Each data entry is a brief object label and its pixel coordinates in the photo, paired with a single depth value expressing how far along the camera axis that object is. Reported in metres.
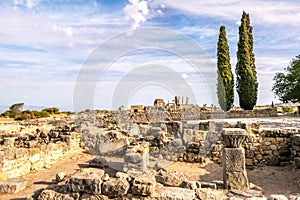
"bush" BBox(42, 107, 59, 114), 44.26
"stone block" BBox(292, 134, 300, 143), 9.17
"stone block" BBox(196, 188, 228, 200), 5.03
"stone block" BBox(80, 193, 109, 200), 4.82
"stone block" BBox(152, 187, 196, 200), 4.71
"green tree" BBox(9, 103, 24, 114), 42.72
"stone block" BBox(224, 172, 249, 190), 6.27
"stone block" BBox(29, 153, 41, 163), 8.73
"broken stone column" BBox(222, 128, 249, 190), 6.27
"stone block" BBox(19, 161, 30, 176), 8.23
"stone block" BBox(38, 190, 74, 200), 5.00
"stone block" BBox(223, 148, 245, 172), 6.29
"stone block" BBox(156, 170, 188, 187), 6.67
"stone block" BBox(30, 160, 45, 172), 8.75
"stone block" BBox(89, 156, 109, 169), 8.76
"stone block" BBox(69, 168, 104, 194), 4.86
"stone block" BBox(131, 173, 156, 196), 4.70
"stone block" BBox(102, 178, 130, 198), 4.76
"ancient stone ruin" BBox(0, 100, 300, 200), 4.95
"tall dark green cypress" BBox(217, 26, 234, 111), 29.12
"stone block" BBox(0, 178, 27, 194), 6.52
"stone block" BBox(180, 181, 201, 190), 5.36
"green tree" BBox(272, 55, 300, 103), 29.02
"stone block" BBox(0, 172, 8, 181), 7.39
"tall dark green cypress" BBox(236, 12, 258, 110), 28.73
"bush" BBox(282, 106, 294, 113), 31.91
